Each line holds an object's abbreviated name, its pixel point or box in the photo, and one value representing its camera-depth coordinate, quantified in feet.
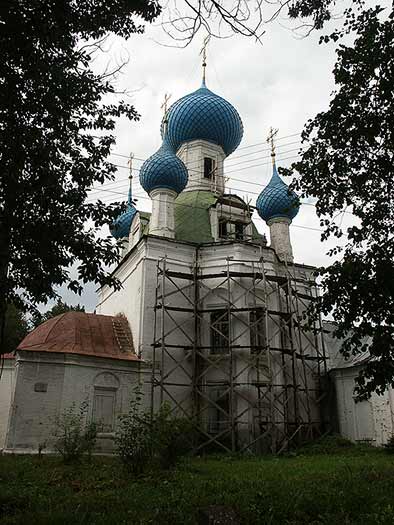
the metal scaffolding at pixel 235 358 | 47.98
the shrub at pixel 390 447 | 43.37
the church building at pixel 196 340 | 46.26
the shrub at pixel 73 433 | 35.53
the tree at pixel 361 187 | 23.67
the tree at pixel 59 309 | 92.79
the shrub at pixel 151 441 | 30.48
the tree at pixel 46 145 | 18.37
